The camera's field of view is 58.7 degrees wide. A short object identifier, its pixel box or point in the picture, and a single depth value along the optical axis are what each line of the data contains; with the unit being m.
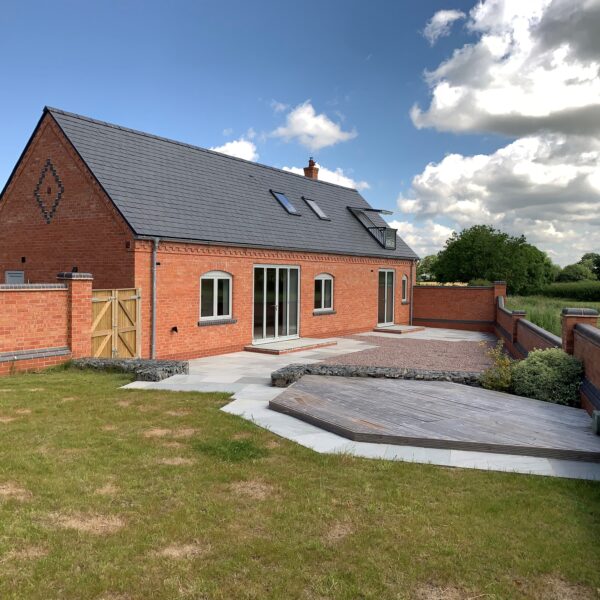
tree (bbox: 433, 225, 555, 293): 40.06
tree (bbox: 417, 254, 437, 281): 107.10
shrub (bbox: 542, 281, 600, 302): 41.22
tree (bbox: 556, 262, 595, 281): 85.00
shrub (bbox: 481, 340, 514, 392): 9.84
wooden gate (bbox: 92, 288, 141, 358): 12.16
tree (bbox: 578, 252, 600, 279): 84.13
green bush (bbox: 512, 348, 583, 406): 9.05
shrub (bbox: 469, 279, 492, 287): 29.12
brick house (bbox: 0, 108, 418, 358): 13.72
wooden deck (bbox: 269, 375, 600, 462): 6.57
